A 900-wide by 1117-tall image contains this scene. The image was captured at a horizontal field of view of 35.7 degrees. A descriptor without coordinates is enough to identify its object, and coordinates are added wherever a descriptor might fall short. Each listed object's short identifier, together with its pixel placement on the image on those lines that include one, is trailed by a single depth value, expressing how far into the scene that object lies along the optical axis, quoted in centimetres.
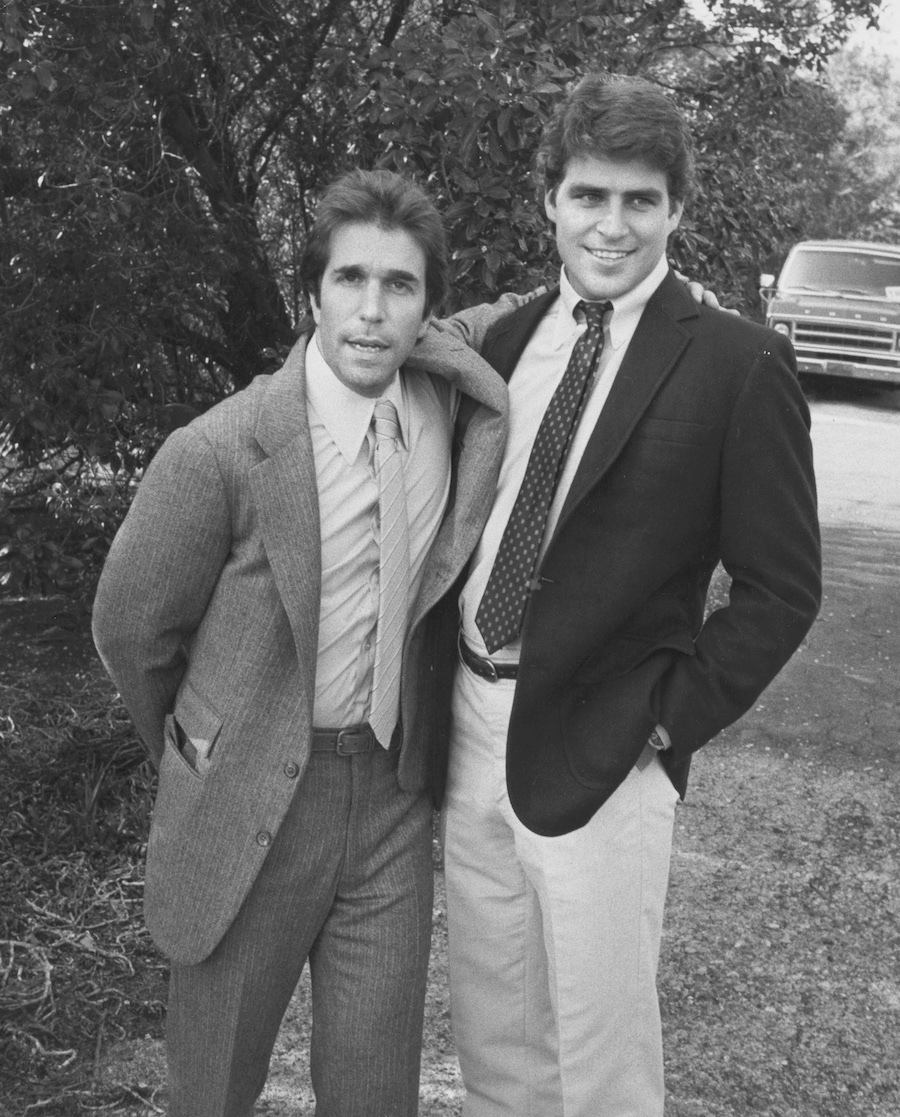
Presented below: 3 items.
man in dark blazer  261
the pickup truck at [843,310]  1505
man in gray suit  250
